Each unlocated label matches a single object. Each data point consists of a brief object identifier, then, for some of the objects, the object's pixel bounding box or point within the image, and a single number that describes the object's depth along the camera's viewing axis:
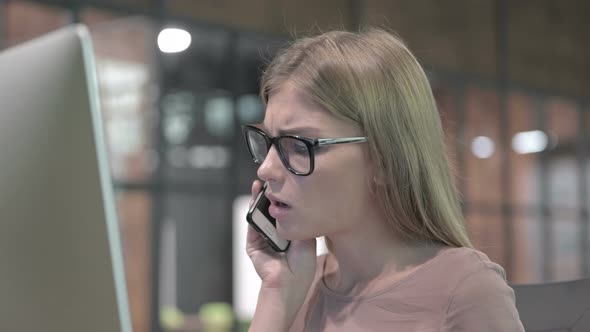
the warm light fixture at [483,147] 9.46
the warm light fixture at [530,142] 9.99
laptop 0.77
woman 1.32
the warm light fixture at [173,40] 6.61
